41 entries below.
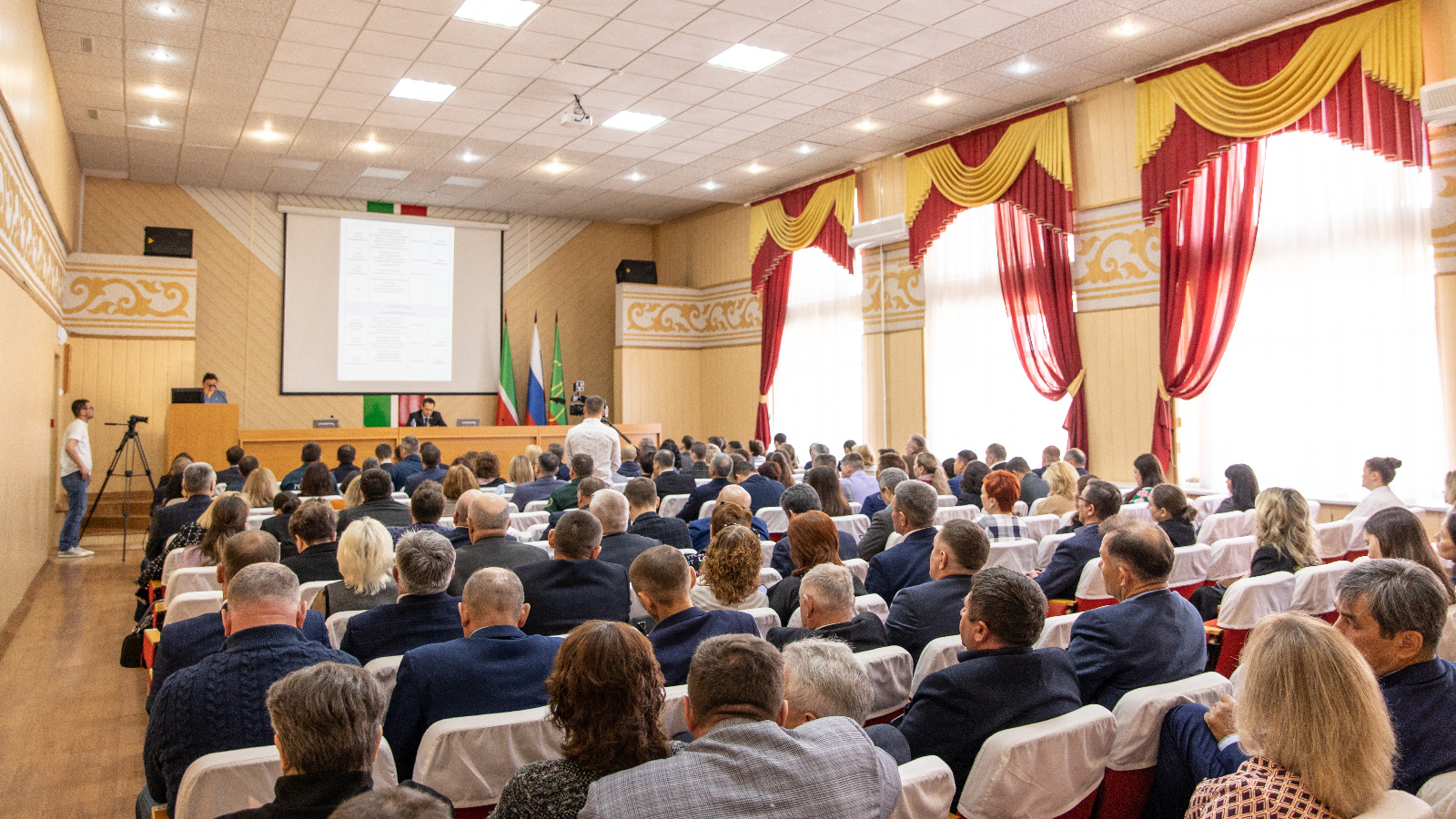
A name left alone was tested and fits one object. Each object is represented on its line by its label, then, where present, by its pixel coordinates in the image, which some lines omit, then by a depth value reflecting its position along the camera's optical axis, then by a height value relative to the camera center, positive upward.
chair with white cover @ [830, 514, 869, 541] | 5.15 -0.50
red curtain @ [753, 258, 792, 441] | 12.55 +1.54
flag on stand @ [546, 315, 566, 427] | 13.82 +0.60
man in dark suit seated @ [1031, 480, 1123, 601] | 3.89 -0.51
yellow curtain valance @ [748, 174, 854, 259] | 11.32 +2.92
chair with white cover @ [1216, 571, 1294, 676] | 3.21 -0.60
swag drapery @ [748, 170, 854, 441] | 11.41 +2.66
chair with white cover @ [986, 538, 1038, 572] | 4.30 -0.56
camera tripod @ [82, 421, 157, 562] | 10.80 -0.14
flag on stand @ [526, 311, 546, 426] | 13.71 +0.69
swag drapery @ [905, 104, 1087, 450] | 8.88 +2.17
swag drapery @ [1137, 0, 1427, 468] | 6.48 +2.41
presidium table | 10.12 +0.01
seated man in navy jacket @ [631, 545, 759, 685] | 2.60 -0.51
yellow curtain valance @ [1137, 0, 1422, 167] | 6.39 +2.76
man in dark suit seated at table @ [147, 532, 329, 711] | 2.75 -0.61
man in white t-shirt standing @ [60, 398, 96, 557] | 8.70 -0.35
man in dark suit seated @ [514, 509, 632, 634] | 3.22 -0.52
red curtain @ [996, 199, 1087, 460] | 8.91 +1.34
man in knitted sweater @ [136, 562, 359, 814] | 2.09 -0.58
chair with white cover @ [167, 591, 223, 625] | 3.28 -0.60
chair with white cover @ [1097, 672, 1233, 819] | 1.98 -0.67
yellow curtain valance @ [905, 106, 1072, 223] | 8.85 +2.85
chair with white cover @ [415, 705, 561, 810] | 1.99 -0.70
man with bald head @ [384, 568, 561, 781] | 2.29 -0.61
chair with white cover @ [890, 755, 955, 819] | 1.69 -0.66
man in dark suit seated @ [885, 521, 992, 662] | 2.90 -0.51
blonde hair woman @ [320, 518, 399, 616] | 3.32 -0.48
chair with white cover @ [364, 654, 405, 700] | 2.51 -0.64
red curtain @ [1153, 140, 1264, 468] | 7.48 +1.44
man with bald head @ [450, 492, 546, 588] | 3.65 -0.44
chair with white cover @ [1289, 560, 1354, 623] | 3.32 -0.57
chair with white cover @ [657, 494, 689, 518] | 6.44 -0.47
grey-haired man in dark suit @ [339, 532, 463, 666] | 2.83 -0.55
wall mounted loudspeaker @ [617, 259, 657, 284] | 14.00 +2.58
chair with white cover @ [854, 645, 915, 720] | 2.46 -0.66
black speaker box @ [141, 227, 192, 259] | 11.09 +2.42
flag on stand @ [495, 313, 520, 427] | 13.52 +0.67
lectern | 10.08 +0.10
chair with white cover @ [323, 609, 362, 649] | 3.04 -0.62
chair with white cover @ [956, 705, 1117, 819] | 1.83 -0.68
